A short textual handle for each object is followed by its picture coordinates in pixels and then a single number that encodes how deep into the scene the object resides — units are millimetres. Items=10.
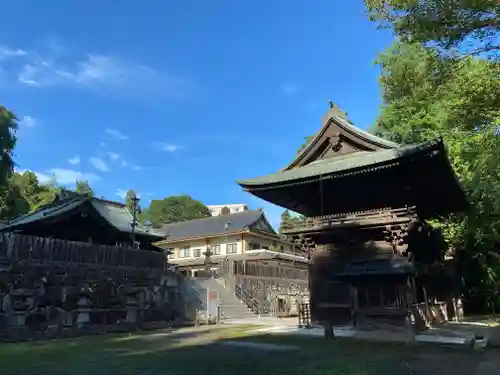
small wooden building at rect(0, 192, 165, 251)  22172
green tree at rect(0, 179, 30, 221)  42125
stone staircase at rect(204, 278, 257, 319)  28684
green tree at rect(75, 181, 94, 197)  70656
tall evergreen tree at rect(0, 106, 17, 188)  36094
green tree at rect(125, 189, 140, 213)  77075
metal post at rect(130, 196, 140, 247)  24769
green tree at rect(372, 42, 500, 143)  12203
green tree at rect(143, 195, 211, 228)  94581
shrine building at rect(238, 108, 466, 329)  16516
